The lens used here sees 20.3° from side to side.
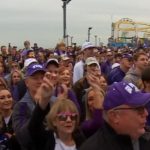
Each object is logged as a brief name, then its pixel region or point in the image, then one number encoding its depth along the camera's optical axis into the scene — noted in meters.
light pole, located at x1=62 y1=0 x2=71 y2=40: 15.09
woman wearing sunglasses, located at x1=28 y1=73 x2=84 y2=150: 3.65
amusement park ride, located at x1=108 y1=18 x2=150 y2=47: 47.75
